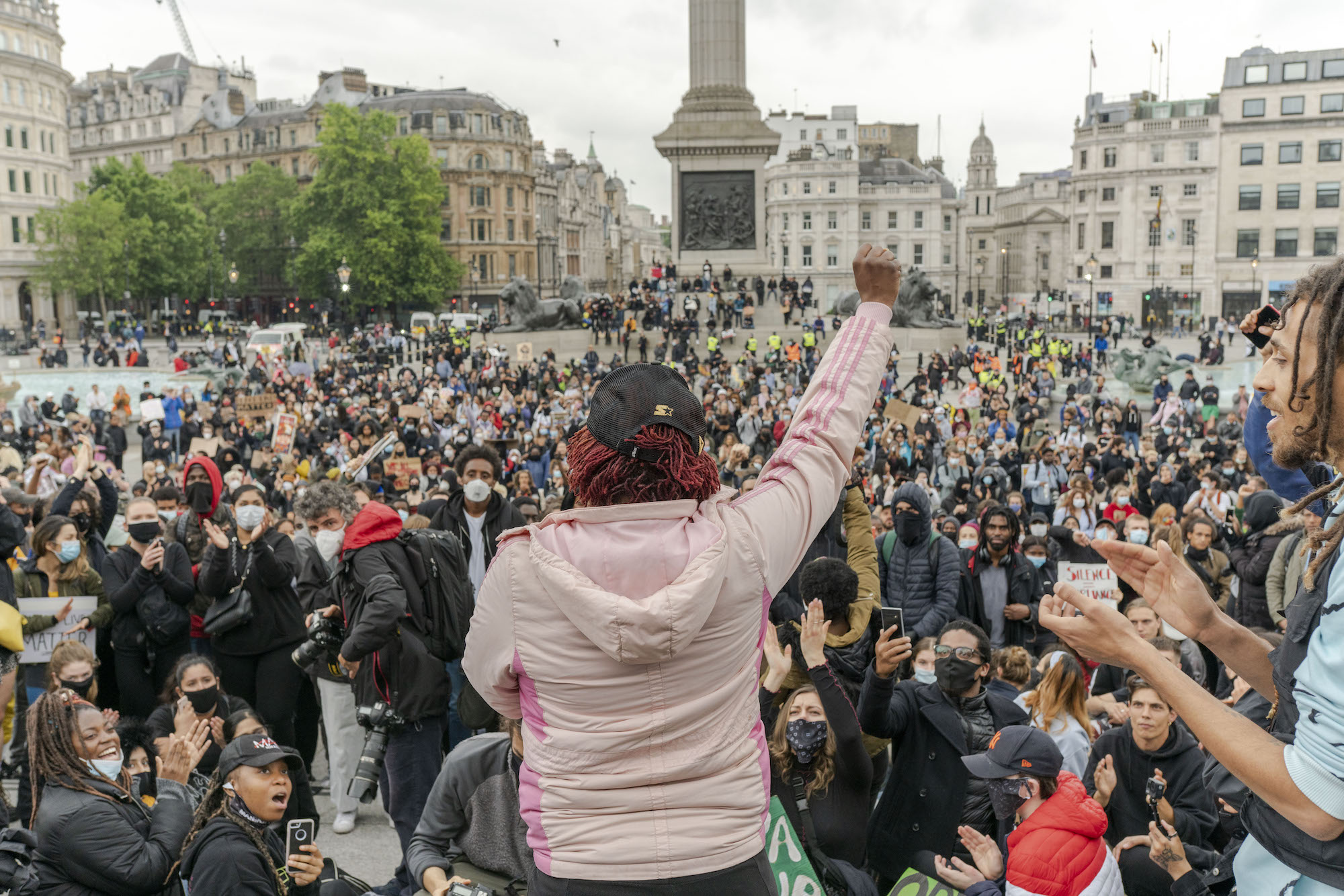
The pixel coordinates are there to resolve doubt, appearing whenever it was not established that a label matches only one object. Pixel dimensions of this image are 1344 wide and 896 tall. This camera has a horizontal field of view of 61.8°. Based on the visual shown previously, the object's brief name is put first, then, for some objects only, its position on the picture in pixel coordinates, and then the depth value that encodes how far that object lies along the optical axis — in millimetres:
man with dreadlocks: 1559
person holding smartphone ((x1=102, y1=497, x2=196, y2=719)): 6895
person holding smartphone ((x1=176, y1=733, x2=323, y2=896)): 3807
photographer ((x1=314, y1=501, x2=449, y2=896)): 5344
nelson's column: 35000
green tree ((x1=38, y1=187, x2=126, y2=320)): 62344
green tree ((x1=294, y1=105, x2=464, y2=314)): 62031
